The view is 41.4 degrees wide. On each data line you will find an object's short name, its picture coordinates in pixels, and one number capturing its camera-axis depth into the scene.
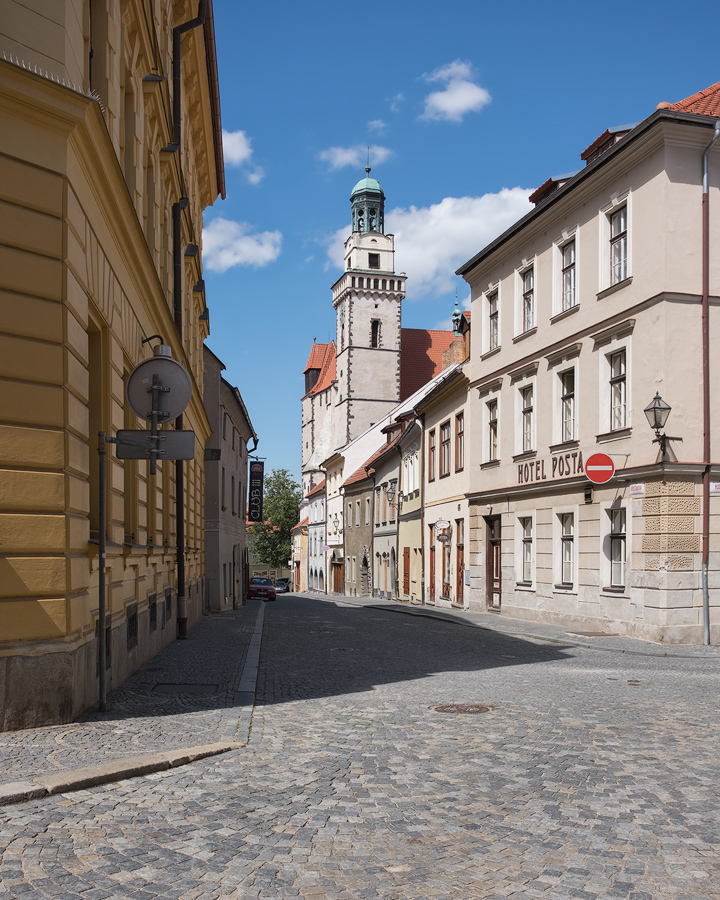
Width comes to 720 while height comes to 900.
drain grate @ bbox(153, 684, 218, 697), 10.48
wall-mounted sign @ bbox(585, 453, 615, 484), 19.38
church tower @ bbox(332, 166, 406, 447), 89.50
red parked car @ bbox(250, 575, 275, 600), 53.12
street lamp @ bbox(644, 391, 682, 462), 17.80
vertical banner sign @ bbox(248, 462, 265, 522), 54.97
